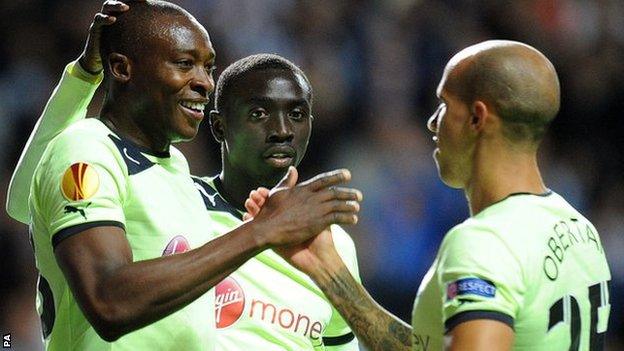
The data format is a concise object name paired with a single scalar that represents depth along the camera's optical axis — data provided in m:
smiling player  7.50
